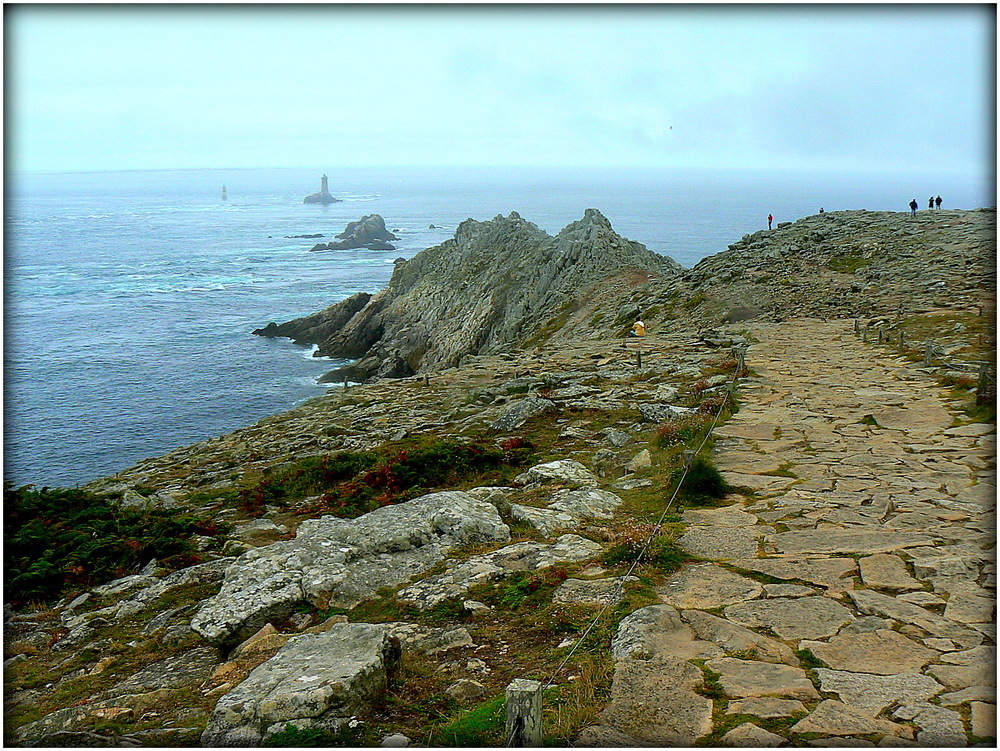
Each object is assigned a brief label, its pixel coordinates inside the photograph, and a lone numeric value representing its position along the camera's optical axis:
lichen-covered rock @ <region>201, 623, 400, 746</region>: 4.75
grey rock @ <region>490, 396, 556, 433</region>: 14.23
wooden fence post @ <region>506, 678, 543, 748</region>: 3.94
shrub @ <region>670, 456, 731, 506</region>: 8.94
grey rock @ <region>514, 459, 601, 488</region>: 10.21
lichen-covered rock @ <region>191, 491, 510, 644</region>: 6.91
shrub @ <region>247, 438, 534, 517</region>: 10.91
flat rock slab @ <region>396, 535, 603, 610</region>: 7.00
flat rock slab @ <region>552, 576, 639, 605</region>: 6.36
